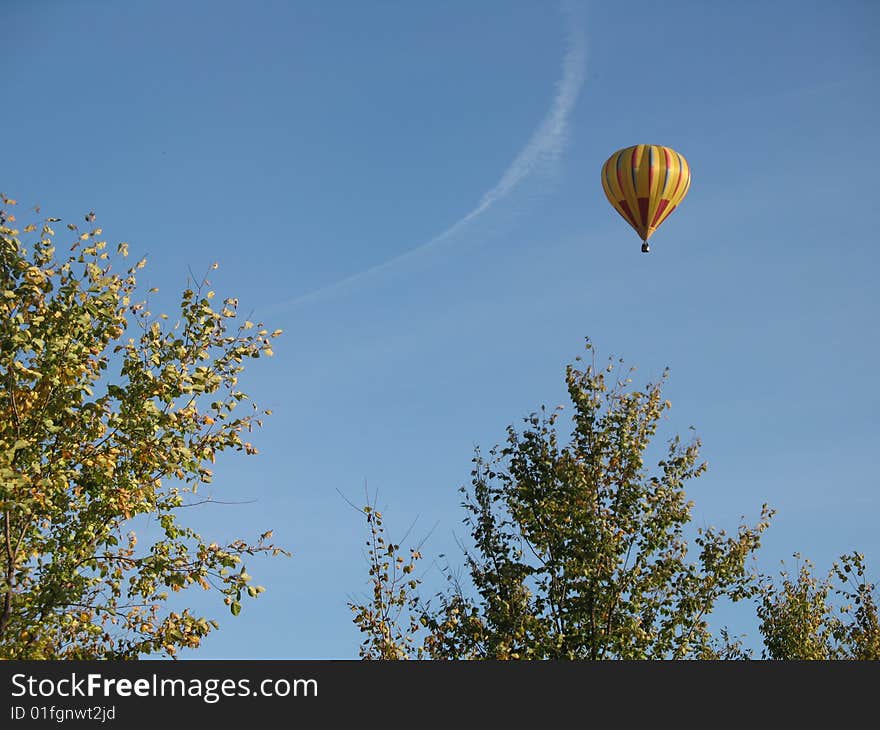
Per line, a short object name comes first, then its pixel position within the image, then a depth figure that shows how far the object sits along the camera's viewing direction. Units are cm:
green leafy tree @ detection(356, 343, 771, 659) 2484
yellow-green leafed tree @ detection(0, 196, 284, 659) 1600
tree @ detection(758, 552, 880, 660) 3303
